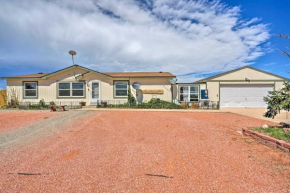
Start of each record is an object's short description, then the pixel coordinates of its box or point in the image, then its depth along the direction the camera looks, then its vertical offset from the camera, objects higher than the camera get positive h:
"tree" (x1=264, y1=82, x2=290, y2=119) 5.10 -0.15
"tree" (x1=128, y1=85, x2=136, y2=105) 14.47 -0.14
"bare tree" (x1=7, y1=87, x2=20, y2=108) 14.37 +0.30
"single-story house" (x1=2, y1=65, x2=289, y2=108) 14.73 +1.00
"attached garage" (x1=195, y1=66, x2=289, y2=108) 14.70 +1.09
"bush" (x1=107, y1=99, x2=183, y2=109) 13.61 -0.71
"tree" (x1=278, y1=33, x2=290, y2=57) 5.02 +2.05
